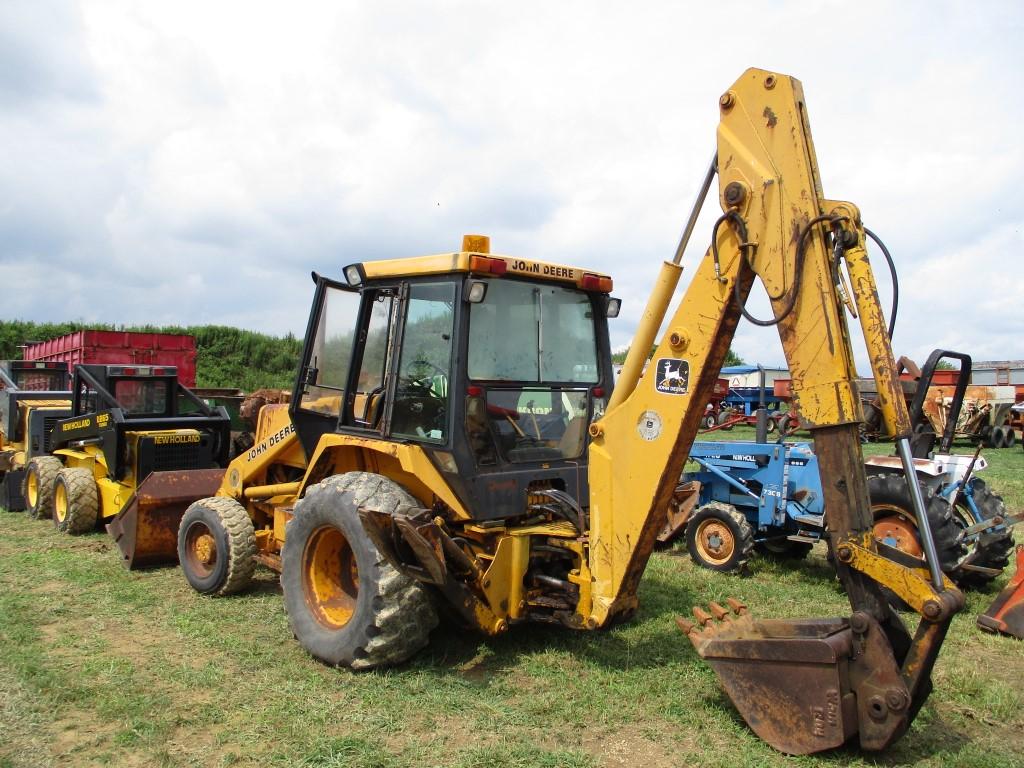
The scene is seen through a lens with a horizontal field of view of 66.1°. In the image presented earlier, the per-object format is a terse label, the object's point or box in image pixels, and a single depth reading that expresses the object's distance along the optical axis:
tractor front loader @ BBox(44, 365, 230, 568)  6.82
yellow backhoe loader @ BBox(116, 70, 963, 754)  3.44
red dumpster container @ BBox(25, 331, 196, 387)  15.06
